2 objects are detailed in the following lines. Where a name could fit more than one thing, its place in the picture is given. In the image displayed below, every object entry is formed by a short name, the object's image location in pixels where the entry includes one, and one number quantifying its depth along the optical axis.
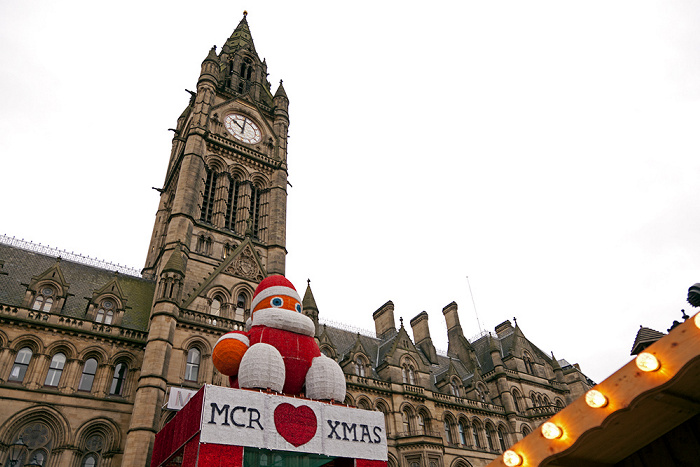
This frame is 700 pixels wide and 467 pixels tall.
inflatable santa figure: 13.78
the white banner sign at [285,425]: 12.86
